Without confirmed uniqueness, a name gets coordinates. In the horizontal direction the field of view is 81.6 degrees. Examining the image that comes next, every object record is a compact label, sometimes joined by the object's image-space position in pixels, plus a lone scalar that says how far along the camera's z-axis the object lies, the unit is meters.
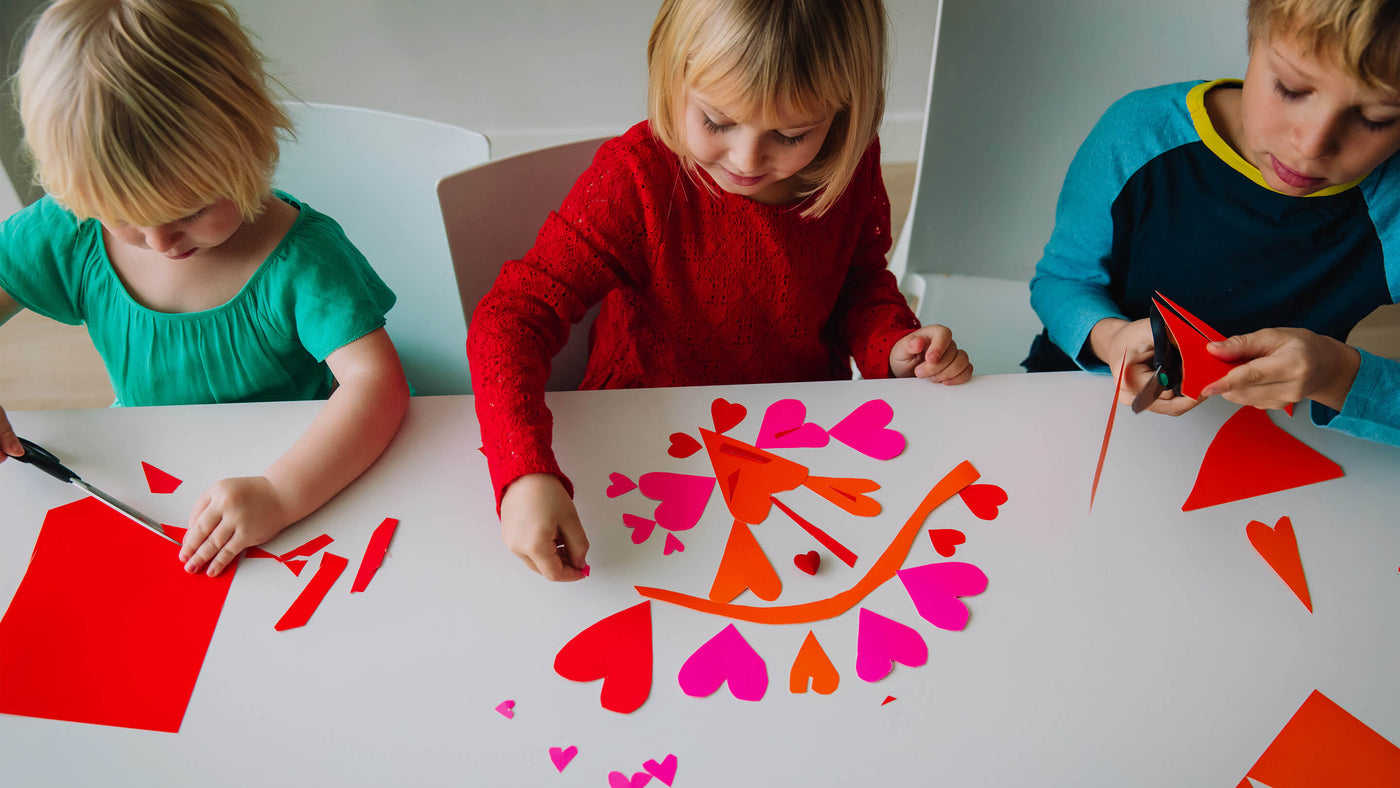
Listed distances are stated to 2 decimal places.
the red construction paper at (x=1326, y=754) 0.56
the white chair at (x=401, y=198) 1.07
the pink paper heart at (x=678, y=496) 0.71
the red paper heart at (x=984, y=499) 0.72
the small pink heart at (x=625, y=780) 0.55
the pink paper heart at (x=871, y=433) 0.77
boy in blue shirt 0.73
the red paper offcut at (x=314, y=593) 0.64
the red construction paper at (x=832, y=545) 0.69
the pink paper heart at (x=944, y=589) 0.65
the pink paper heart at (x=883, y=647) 0.61
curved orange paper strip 0.65
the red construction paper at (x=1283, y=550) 0.67
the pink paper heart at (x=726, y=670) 0.60
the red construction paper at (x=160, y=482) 0.74
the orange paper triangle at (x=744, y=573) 0.66
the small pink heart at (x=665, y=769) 0.55
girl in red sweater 0.69
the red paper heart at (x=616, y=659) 0.59
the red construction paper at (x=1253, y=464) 0.75
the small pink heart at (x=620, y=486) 0.73
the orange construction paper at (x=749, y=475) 0.73
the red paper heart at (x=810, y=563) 0.67
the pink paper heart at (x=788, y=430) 0.78
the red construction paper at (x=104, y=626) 0.59
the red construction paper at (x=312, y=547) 0.69
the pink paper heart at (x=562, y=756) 0.56
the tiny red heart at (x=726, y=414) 0.79
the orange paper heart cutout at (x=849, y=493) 0.72
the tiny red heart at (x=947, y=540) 0.69
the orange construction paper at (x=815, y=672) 0.60
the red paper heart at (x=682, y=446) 0.77
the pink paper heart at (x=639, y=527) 0.70
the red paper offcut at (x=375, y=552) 0.67
